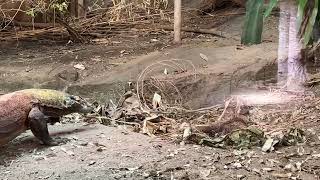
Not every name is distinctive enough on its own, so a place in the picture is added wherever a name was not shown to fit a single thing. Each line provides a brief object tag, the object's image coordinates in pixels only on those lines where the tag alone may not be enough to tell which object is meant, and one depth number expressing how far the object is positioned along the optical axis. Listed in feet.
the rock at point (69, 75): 14.82
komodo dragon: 8.95
